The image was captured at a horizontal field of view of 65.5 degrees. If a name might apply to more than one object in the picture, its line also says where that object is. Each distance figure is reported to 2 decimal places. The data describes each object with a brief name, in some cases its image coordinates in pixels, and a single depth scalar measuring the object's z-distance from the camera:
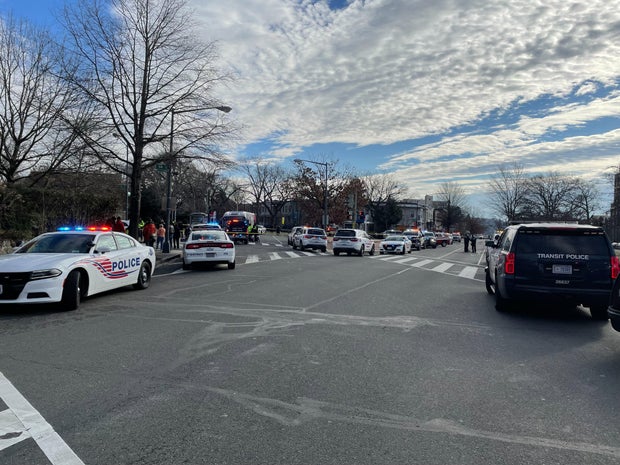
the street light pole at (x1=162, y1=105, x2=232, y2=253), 22.28
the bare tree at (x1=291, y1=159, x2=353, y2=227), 67.81
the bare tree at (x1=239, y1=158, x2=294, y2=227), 85.69
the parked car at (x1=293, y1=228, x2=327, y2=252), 31.83
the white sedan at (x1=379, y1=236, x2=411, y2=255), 32.38
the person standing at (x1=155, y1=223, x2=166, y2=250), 26.96
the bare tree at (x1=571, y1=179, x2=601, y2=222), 76.19
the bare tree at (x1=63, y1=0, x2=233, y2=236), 20.88
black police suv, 8.57
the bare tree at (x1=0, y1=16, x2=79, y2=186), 21.75
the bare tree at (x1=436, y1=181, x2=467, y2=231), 112.38
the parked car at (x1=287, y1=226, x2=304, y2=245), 34.93
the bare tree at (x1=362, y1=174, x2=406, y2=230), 89.06
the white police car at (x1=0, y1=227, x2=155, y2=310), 8.36
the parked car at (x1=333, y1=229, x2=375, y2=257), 28.73
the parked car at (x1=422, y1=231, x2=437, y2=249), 48.72
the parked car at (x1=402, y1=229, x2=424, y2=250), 40.22
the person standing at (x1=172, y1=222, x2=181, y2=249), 29.34
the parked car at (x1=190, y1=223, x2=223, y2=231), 29.64
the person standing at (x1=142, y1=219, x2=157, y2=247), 23.83
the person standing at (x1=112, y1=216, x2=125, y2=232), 18.89
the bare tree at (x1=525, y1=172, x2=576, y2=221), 75.44
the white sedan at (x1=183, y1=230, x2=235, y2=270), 17.08
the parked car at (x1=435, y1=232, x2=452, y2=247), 56.97
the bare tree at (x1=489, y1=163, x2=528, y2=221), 76.00
